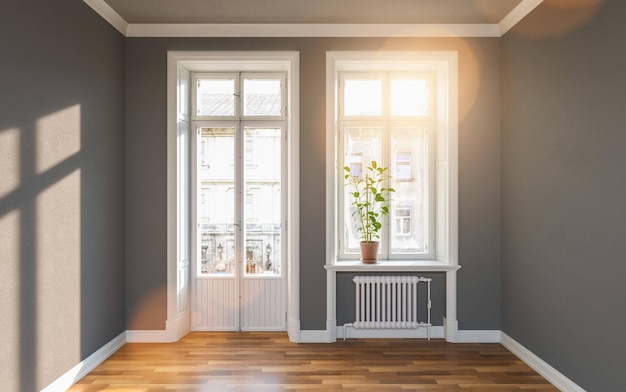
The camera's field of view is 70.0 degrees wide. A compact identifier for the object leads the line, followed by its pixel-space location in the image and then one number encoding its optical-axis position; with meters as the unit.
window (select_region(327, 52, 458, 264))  4.64
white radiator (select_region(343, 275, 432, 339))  4.37
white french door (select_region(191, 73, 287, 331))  4.72
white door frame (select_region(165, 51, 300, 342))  4.32
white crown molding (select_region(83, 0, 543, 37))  4.31
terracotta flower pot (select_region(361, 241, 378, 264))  4.39
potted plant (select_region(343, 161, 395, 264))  4.41
